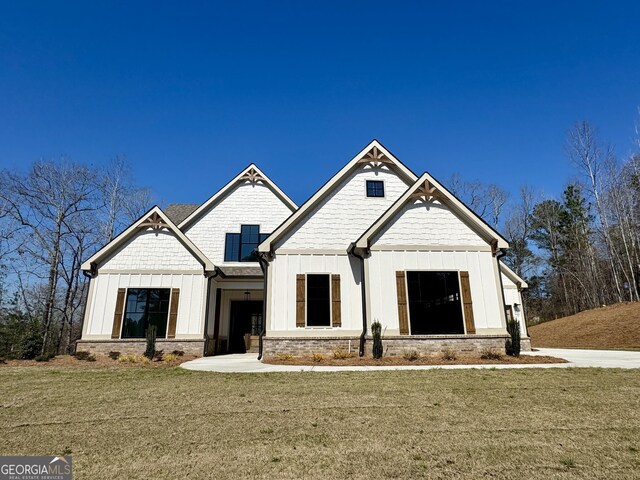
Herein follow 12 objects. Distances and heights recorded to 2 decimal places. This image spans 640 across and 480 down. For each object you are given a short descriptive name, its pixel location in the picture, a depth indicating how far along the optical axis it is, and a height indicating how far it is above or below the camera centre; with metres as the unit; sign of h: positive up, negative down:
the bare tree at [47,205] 22.38 +7.99
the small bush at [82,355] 12.60 -0.87
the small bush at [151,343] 12.61 -0.50
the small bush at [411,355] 10.69 -0.89
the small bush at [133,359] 11.97 -0.99
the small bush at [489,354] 10.80 -0.89
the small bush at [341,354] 11.35 -0.87
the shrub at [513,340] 11.02 -0.48
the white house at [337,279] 11.77 +1.79
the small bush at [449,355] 10.79 -0.90
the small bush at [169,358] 12.27 -0.98
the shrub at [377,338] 10.88 -0.36
